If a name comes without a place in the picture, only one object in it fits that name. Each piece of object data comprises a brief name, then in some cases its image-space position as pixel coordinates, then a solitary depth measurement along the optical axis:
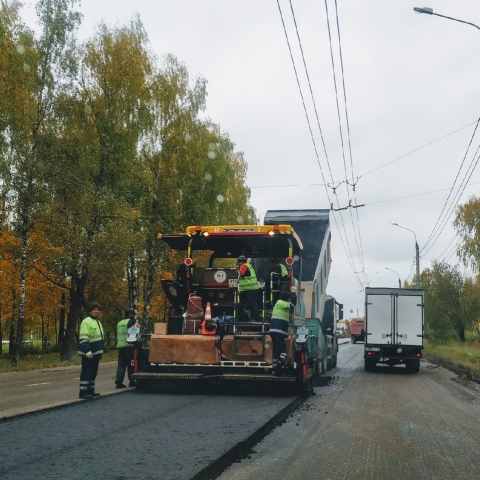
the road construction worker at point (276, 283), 13.21
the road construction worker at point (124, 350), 13.91
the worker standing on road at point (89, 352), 11.83
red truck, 69.32
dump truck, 17.95
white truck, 22.56
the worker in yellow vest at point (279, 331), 12.15
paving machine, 12.35
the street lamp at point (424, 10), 15.02
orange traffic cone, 12.70
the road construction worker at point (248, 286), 12.92
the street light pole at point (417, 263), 40.26
